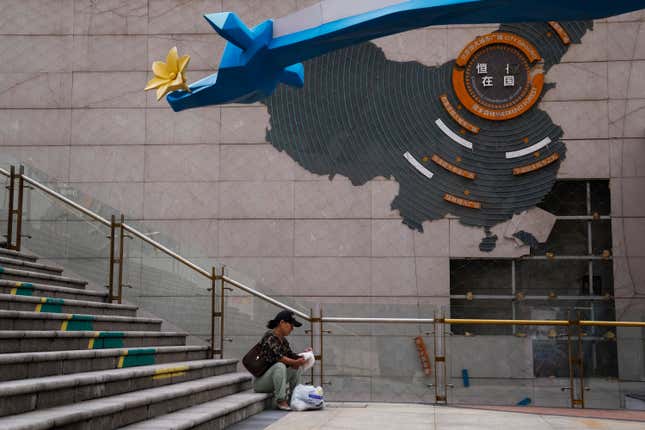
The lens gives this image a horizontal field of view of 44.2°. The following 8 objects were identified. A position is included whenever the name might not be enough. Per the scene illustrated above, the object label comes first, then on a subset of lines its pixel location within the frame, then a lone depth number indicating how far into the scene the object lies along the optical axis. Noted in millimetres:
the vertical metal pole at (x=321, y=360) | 9195
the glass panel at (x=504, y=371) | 8906
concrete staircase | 4676
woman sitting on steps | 7910
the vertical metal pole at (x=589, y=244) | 11578
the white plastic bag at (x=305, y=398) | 7887
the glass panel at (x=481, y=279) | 12211
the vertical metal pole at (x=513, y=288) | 11586
